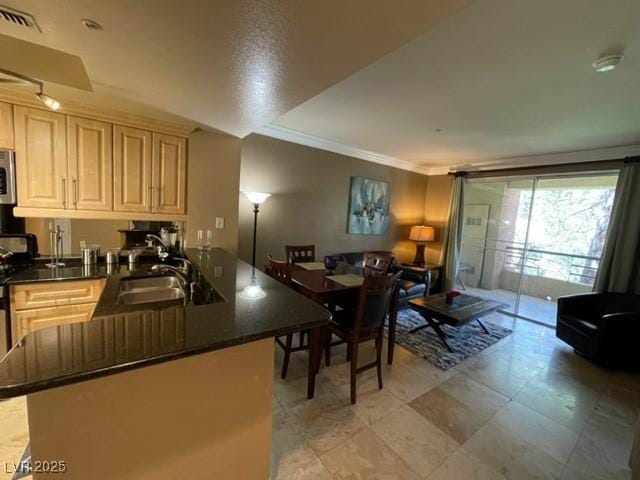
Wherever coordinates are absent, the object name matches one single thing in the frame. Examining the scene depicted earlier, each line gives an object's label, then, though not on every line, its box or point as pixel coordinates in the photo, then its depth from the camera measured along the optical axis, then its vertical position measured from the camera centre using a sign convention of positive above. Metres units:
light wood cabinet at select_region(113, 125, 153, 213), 2.25 +0.28
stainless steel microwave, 1.88 +0.12
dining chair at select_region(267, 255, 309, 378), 2.33 -0.57
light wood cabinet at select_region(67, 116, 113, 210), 2.08 +0.28
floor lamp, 3.28 +0.12
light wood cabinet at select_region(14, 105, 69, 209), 1.93 +0.28
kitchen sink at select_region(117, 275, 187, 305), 1.90 -0.63
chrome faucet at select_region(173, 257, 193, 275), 2.12 -0.48
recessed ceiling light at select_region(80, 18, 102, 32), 1.12 +0.73
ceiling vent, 1.10 +0.74
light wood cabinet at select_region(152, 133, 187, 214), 2.41 +0.29
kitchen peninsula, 0.76 -0.65
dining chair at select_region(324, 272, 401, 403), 2.05 -0.83
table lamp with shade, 5.17 -0.26
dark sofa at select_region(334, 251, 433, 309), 4.12 -0.93
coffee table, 2.96 -0.97
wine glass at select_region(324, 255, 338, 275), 2.94 -0.52
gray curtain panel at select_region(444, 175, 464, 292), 5.07 -0.16
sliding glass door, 3.95 -0.10
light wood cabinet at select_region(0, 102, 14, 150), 1.87 +0.47
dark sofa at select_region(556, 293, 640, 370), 2.68 -0.97
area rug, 2.88 -1.38
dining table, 2.12 -0.61
